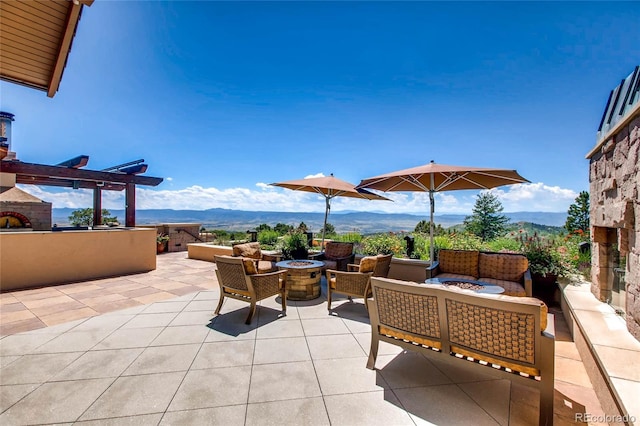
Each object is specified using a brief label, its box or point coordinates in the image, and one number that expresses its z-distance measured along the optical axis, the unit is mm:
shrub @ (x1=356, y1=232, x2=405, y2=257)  6383
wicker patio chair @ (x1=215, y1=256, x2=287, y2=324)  3693
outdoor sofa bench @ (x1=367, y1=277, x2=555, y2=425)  1816
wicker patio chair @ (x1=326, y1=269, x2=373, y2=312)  4020
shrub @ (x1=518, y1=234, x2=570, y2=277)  4746
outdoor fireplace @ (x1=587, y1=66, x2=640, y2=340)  2510
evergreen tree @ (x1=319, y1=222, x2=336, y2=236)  11009
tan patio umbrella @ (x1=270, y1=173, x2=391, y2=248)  5962
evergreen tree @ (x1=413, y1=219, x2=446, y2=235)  9169
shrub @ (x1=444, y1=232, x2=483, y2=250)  6116
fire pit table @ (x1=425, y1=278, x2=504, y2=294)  3311
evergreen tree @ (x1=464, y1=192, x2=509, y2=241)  15688
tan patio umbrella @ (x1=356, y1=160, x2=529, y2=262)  3992
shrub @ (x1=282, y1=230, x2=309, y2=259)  6332
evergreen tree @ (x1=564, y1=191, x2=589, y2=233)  12312
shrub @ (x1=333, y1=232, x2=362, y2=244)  8120
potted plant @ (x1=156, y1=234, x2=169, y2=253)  10570
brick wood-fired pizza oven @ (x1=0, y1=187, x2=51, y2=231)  11320
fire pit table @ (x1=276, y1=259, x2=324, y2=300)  4727
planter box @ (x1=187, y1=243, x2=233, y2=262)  8297
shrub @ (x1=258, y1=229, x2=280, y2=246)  8994
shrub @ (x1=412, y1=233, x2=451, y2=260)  6168
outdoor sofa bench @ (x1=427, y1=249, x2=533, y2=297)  4516
